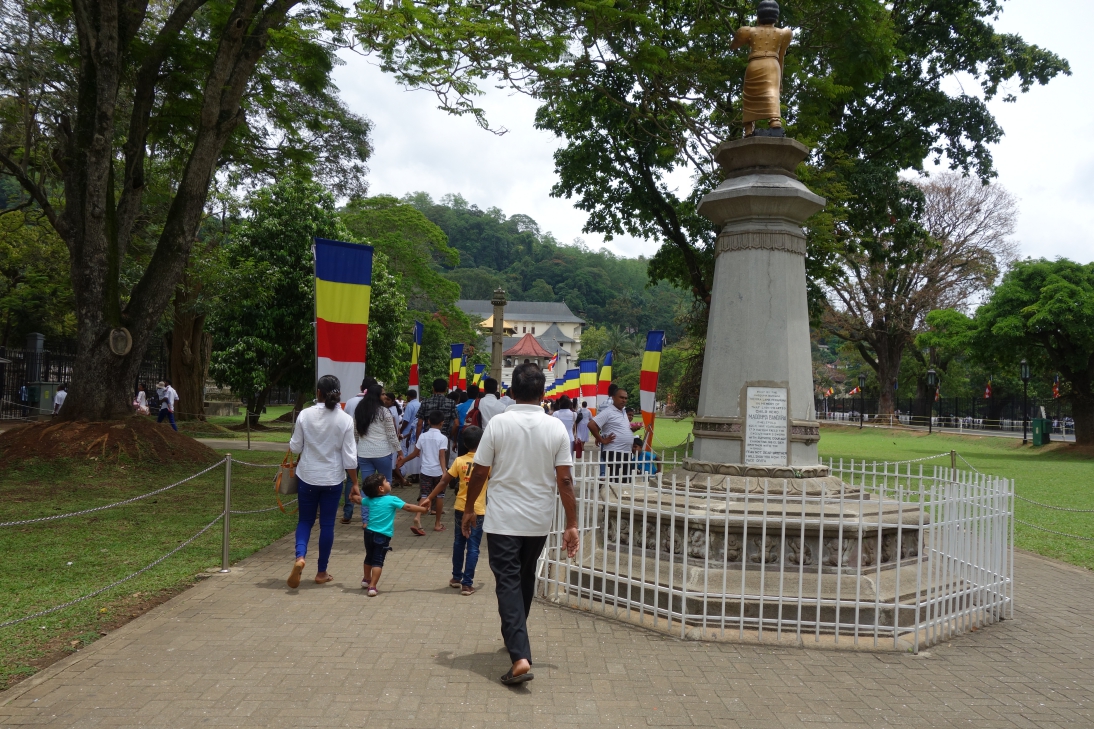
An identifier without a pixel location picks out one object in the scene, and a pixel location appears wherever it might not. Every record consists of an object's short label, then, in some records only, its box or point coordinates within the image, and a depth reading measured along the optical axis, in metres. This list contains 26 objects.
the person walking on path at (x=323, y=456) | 6.89
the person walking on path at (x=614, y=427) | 10.70
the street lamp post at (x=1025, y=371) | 29.89
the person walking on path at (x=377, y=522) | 6.73
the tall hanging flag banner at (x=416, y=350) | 16.77
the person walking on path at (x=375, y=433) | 9.02
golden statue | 7.84
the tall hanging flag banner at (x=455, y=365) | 22.48
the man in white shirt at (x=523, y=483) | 4.82
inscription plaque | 7.30
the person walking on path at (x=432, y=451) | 9.40
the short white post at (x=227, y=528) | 7.40
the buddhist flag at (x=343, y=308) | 8.34
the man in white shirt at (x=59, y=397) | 24.18
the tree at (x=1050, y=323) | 26.78
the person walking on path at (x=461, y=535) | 6.91
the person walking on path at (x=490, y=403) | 11.04
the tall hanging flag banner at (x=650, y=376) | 13.61
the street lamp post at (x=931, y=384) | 38.34
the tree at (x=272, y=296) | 26.88
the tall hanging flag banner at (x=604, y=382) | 18.27
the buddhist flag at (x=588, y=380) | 20.50
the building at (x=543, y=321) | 121.19
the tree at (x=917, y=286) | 40.06
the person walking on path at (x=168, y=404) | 22.64
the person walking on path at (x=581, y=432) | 13.67
